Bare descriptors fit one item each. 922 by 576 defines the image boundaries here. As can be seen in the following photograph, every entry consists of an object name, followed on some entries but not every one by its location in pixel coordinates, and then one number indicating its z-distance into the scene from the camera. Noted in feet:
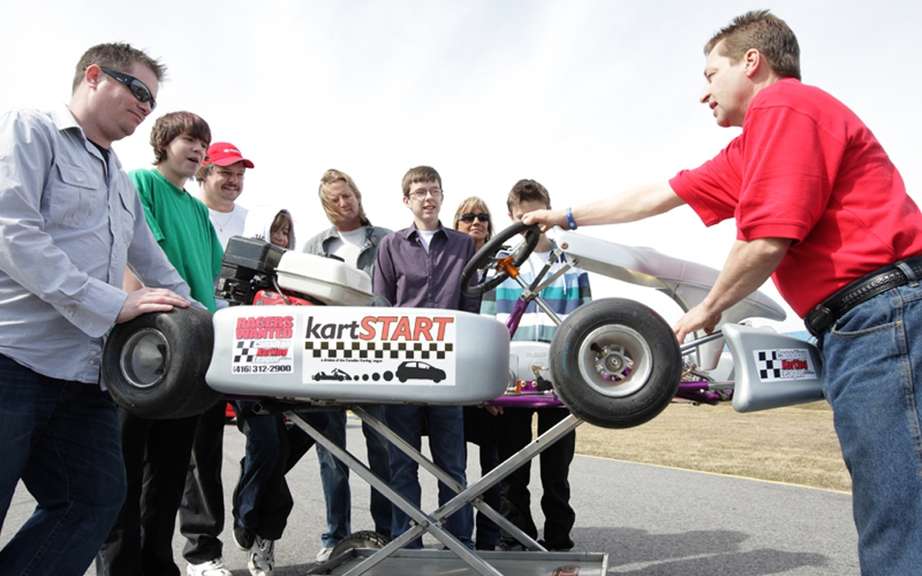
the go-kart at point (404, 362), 6.81
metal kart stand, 8.00
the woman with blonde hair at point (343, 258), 12.82
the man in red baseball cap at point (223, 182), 12.44
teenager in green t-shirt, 9.45
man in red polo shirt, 5.55
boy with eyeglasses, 11.64
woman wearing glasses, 12.82
